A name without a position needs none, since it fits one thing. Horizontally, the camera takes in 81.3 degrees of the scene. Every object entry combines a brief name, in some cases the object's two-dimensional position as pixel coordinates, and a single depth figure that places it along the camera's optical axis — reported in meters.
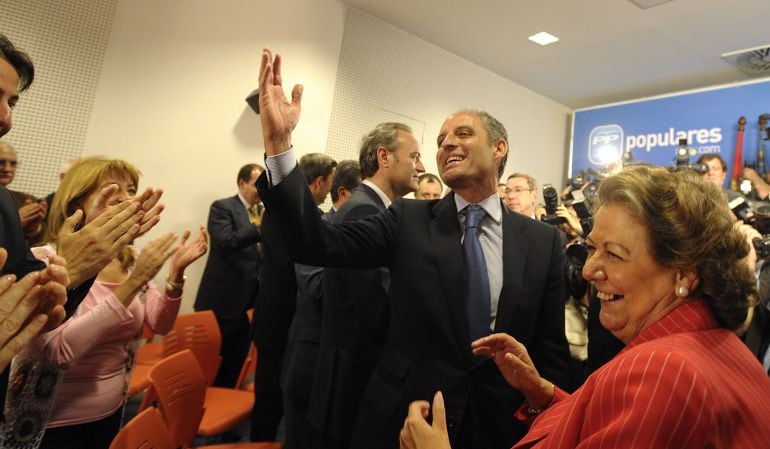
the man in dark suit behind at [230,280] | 3.80
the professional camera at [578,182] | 3.36
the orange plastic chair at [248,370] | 3.30
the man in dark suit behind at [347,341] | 1.80
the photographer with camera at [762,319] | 1.94
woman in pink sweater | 1.59
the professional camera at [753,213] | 2.29
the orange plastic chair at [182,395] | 1.87
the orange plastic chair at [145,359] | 2.78
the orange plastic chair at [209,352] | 2.70
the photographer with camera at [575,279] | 2.38
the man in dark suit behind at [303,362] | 2.10
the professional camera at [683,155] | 3.20
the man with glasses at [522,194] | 3.85
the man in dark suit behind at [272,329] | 2.85
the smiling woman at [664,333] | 0.74
